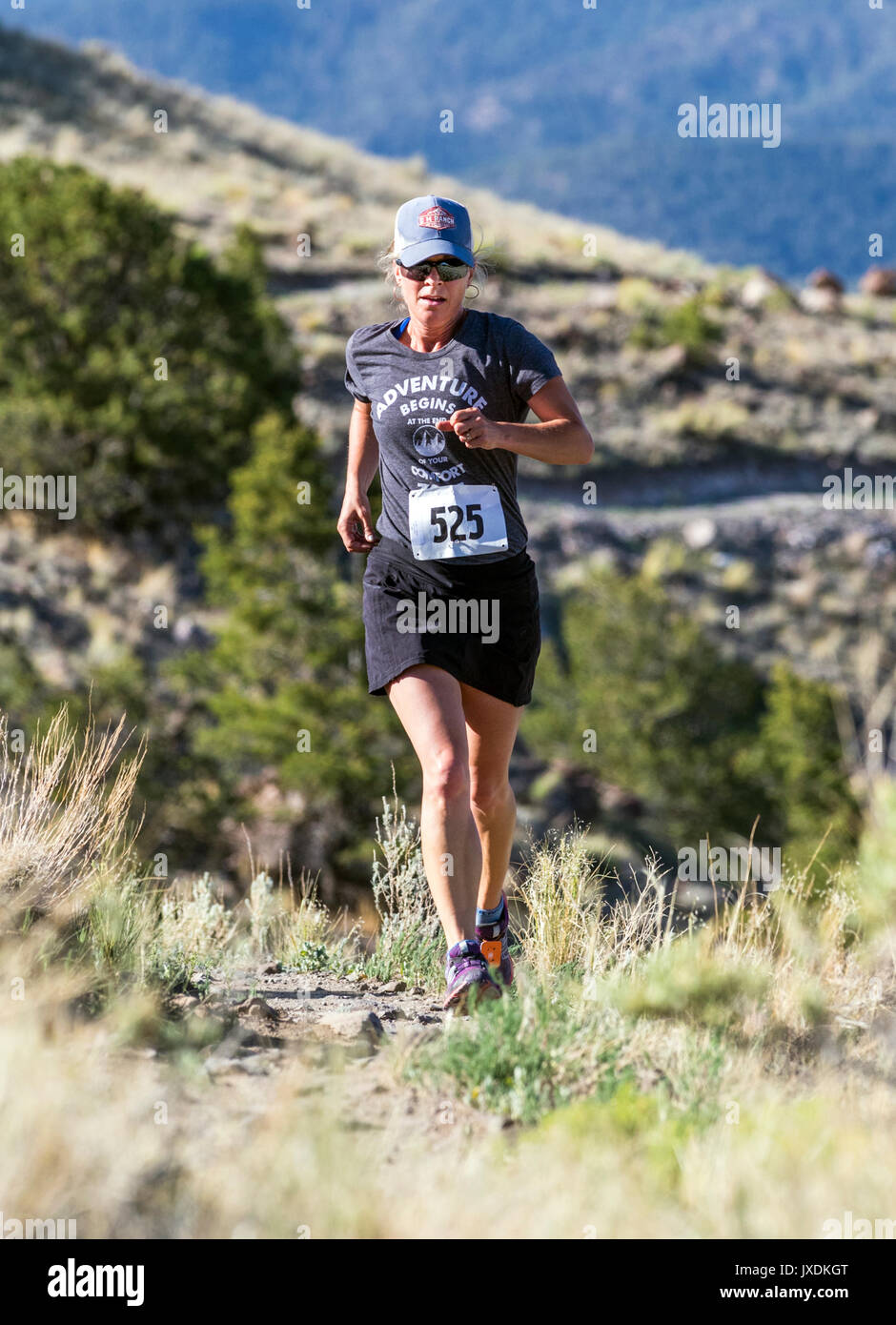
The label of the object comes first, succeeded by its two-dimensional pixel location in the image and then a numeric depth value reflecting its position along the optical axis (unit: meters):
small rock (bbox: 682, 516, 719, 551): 26.83
